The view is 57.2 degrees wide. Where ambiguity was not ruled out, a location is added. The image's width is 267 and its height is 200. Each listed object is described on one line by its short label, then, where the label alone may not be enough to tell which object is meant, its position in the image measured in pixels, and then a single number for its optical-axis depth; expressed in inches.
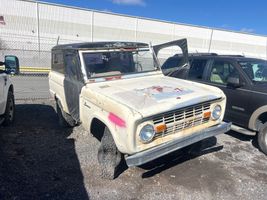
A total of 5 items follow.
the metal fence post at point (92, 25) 1208.6
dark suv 191.2
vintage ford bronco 122.0
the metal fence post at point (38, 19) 1072.8
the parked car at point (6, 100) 212.4
